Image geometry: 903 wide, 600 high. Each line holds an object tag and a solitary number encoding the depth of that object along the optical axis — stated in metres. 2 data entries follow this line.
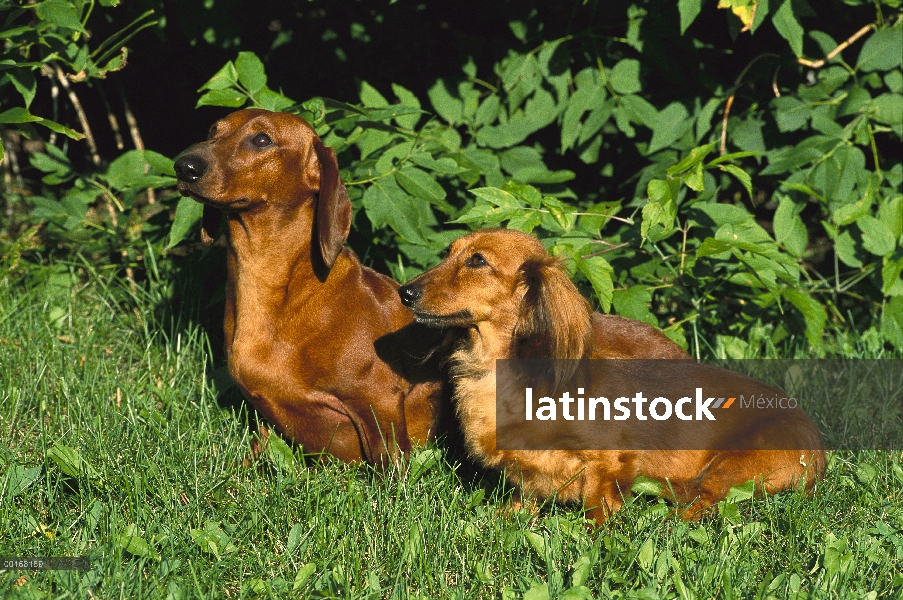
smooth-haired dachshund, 5.89
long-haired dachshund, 5.52
